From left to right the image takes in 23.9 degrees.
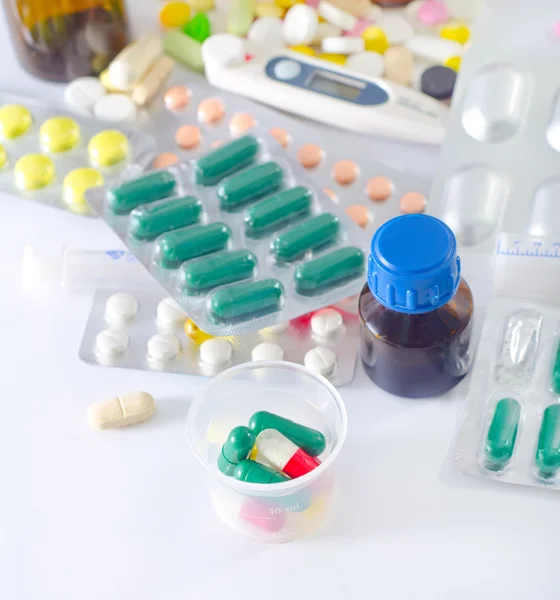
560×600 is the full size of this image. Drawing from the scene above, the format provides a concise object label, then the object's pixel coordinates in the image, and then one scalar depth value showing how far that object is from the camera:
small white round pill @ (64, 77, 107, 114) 0.41
